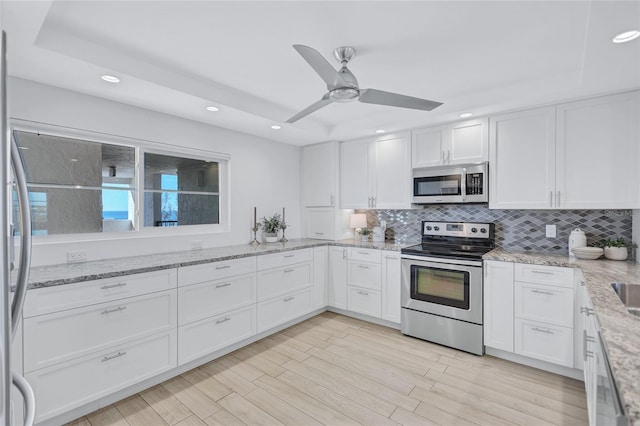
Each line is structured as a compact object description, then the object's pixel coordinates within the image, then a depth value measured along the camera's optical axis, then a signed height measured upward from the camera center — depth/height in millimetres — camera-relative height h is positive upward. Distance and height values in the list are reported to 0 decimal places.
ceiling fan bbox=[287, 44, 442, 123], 1751 +757
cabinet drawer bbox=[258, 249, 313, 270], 3240 -537
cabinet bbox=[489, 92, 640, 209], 2525 +469
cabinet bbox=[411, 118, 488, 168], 3203 +705
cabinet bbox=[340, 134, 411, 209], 3744 +459
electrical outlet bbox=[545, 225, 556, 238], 3043 -214
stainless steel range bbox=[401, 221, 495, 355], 2930 -775
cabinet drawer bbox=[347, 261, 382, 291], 3629 -774
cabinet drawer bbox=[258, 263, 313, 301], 3230 -772
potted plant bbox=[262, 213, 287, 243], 3957 -228
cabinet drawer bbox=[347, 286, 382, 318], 3631 -1089
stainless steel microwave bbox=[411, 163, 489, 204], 3197 +271
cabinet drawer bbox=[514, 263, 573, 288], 2505 -543
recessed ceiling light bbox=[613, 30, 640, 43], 1615 +911
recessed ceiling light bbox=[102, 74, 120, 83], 2201 +943
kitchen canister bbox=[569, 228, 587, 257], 2801 -278
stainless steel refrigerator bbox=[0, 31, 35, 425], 845 -136
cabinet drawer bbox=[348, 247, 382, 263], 3629 -535
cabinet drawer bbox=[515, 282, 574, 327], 2504 -781
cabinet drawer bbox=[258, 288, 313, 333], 3225 -1087
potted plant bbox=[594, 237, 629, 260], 2611 -337
